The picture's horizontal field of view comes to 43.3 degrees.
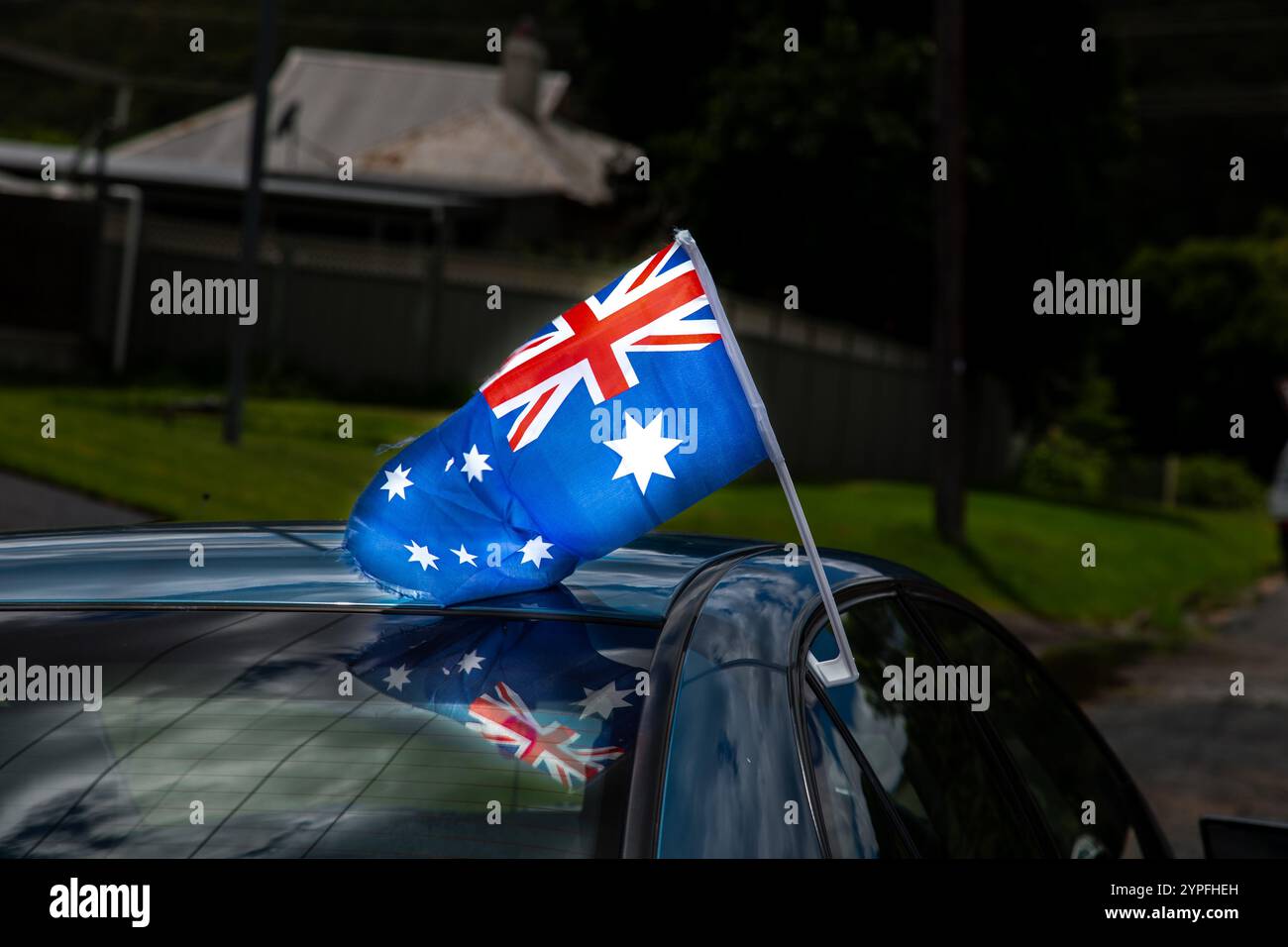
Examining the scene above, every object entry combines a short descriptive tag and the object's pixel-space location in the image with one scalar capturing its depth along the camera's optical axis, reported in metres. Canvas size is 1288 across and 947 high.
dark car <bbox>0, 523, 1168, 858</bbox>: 1.85
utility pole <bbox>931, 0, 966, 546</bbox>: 16.12
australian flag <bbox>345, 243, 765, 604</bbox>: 2.29
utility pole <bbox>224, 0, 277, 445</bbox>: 14.29
